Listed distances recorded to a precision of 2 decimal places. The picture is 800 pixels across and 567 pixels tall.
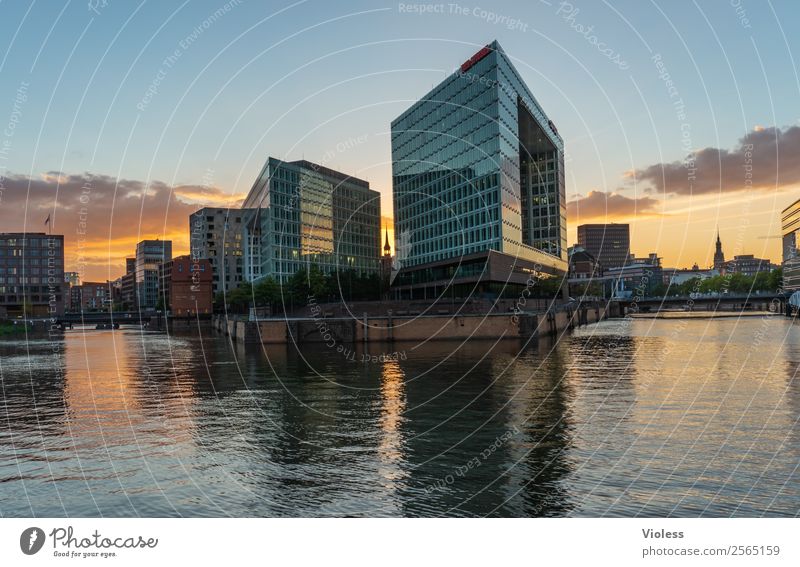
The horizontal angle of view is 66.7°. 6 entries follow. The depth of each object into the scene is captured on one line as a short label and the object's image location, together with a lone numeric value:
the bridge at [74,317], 189.06
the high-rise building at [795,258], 193.62
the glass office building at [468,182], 133.38
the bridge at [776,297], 187.50
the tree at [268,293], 150.50
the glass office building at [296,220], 173.00
